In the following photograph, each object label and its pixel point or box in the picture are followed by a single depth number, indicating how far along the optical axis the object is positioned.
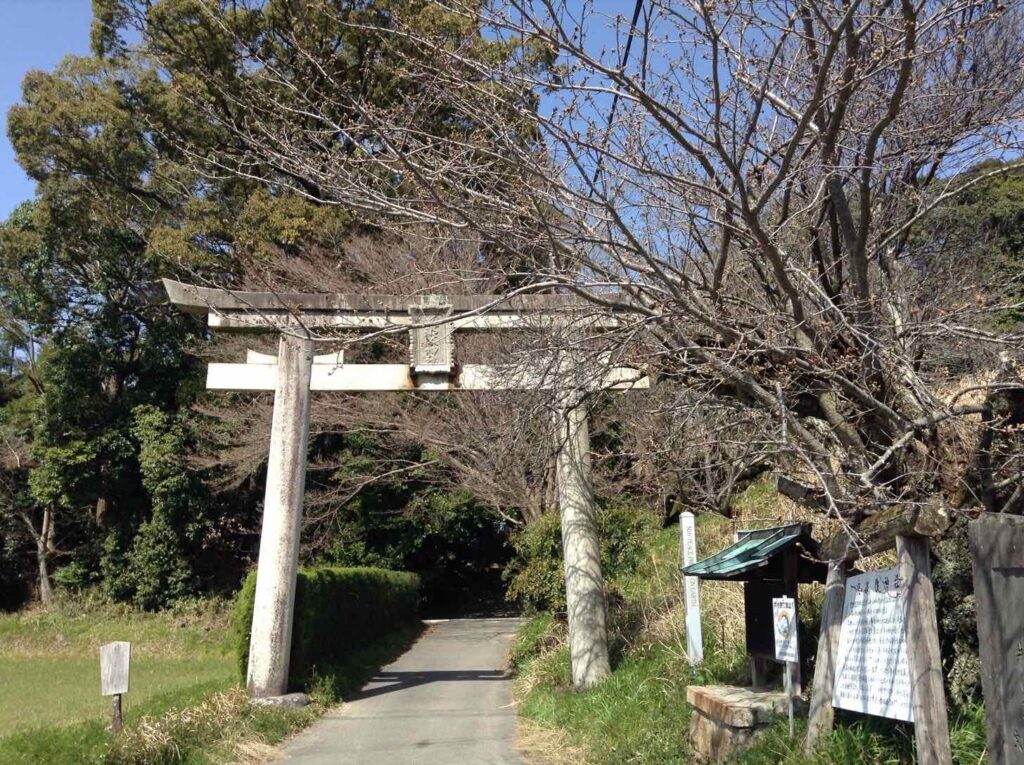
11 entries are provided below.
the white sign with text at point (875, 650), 5.23
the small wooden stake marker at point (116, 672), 8.15
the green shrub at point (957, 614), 5.60
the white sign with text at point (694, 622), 9.37
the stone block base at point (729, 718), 6.88
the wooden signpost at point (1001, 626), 4.15
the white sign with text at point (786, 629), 6.53
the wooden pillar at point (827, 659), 6.09
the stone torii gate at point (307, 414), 11.42
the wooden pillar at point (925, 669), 4.88
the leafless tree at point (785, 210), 5.68
